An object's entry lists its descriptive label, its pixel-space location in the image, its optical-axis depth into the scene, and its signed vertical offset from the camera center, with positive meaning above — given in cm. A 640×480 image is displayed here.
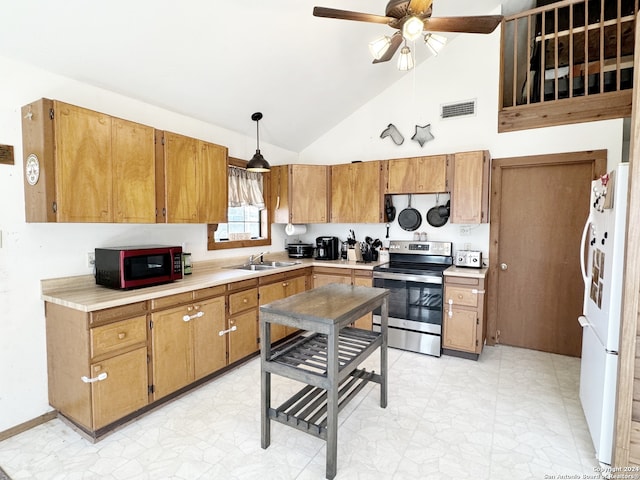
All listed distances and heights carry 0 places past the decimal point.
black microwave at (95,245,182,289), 242 -32
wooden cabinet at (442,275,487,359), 335 -92
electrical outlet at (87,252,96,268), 260 -28
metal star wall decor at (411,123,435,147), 408 +112
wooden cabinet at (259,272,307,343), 347 -73
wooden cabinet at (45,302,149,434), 211 -94
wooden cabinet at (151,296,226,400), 249 -97
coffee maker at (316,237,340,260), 446 -31
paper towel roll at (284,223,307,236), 448 -6
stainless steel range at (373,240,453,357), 350 -83
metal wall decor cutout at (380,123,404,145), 425 +118
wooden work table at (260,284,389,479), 191 -90
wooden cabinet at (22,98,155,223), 209 +40
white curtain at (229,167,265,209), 388 +45
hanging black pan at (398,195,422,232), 416 +8
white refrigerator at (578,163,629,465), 181 -46
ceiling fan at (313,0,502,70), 181 +120
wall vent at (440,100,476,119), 385 +137
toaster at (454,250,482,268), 369 -37
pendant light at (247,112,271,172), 321 +59
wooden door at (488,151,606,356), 345 -25
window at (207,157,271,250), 380 +3
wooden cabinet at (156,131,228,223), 271 +40
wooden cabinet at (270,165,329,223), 430 +42
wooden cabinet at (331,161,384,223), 406 +41
